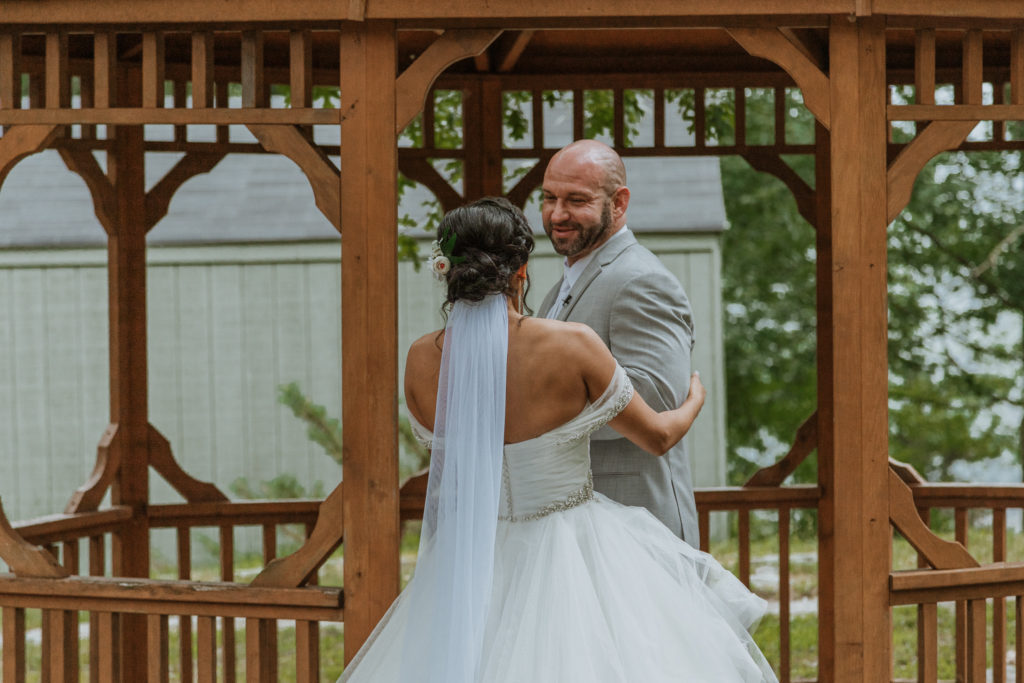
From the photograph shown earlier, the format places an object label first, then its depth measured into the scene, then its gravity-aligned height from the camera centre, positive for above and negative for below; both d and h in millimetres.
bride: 6238 -558
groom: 7082 +72
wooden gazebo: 7367 +406
